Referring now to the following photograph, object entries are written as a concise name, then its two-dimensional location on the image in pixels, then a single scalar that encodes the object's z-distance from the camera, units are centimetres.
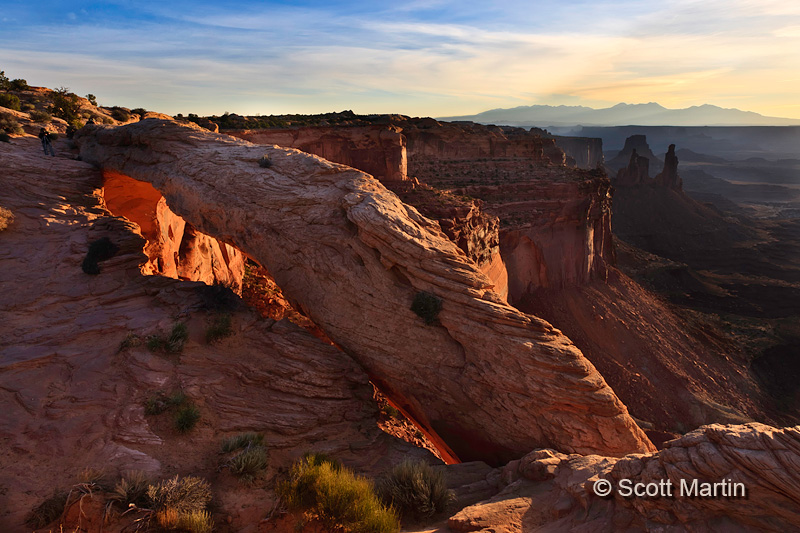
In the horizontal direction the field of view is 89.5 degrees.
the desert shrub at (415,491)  852
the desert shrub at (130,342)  1180
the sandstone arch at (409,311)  1101
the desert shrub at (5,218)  1471
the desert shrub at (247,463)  899
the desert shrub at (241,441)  971
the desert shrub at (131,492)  776
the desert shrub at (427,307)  1195
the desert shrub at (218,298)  1400
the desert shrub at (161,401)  1022
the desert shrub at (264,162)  1557
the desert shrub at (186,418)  996
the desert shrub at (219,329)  1284
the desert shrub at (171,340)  1198
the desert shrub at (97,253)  1432
